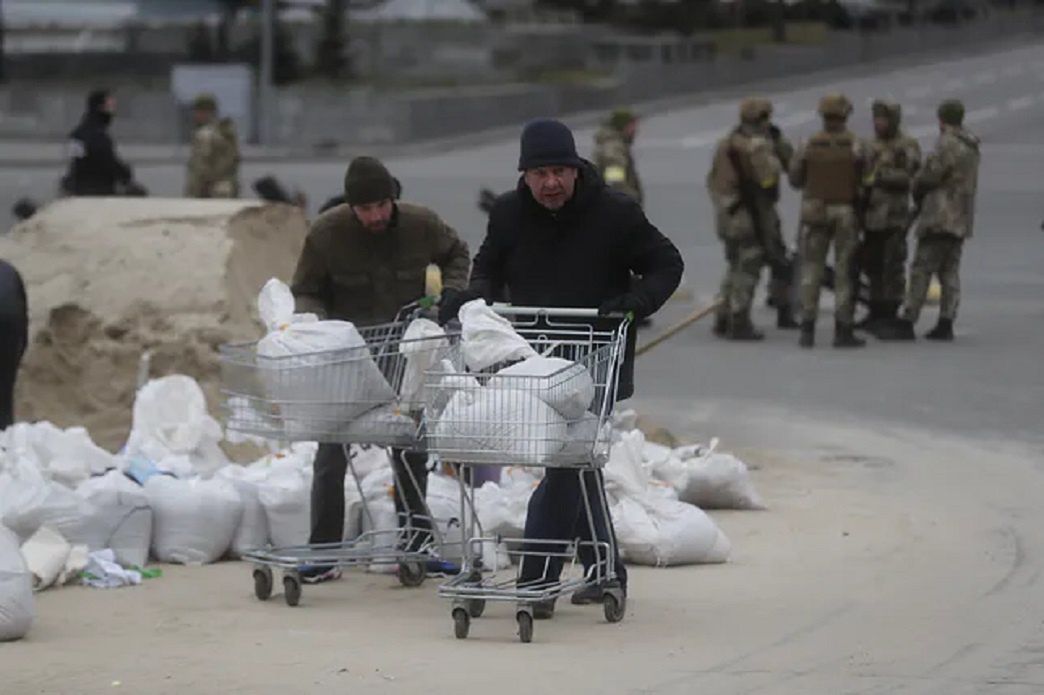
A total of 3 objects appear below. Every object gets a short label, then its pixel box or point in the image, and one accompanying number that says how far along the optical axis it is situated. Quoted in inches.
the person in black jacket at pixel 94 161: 958.4
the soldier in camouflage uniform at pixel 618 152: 803.4
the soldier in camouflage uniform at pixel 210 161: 972.6
